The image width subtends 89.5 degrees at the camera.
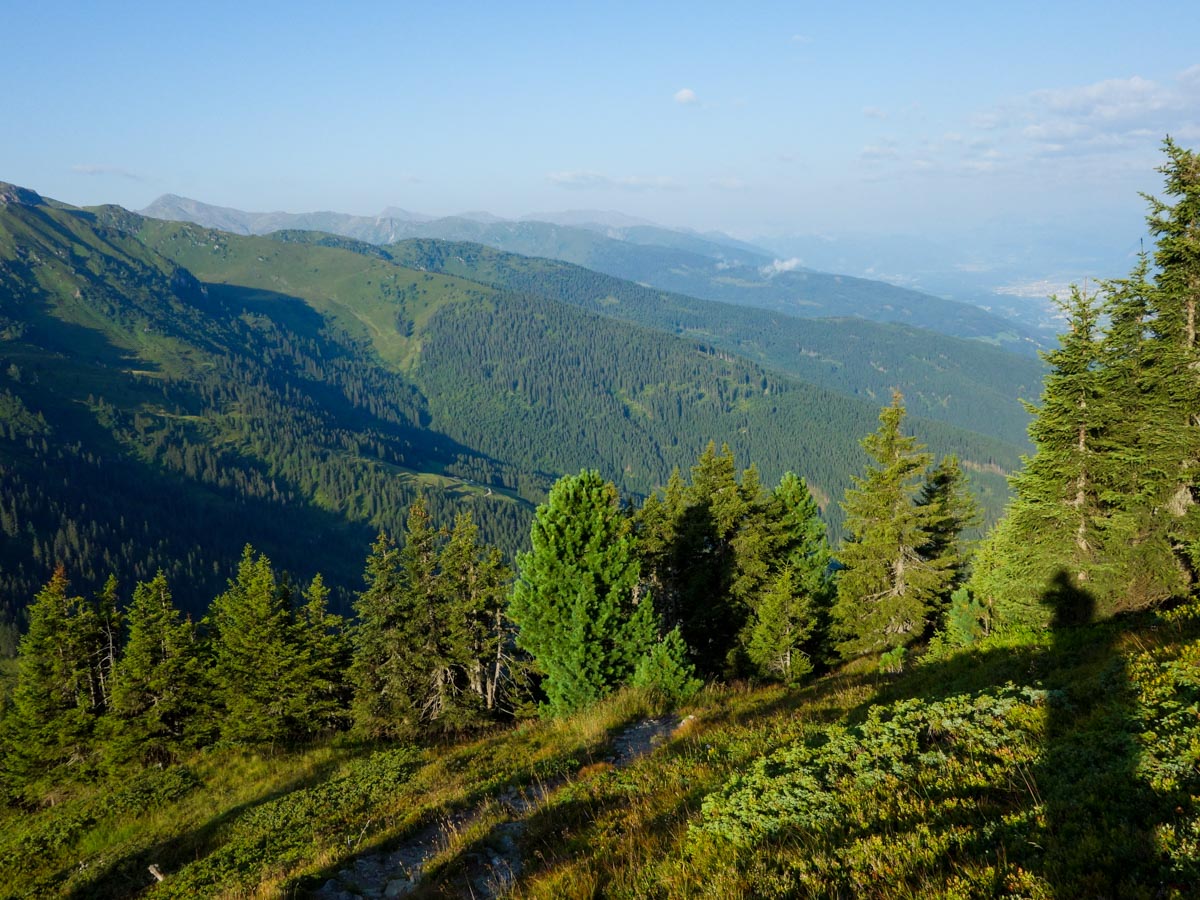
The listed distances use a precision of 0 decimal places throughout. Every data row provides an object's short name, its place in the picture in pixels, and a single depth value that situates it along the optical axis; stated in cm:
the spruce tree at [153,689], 3419
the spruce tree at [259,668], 3247
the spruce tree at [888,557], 2969
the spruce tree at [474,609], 3047
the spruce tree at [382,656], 2972
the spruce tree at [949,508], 3350
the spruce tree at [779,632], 2772
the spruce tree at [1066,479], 1903
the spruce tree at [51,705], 3584
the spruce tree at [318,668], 3322
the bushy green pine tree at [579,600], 2367
